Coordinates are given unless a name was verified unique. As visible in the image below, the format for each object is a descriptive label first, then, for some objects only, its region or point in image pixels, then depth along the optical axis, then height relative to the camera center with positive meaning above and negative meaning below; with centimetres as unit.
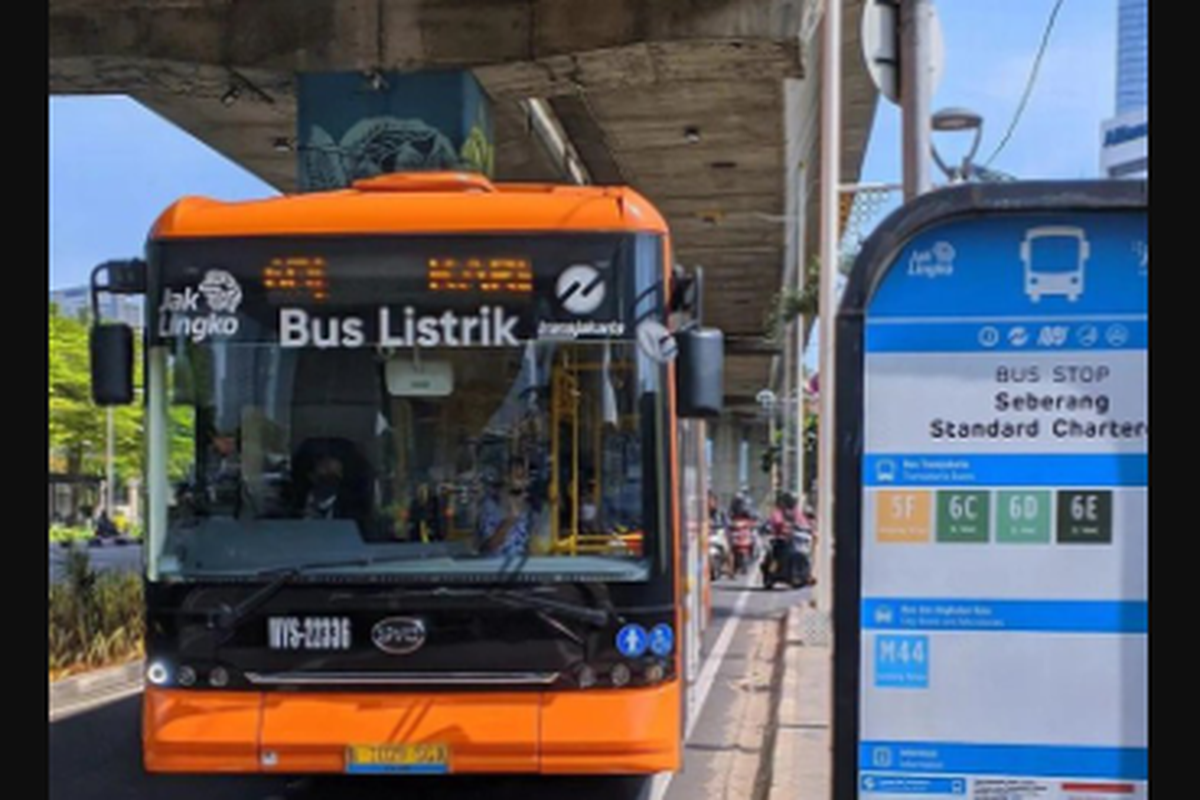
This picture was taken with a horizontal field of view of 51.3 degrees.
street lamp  751 +166
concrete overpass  1259 +365
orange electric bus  594 -46
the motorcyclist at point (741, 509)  2810 -268
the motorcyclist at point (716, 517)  2683 -283
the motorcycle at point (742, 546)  2578 -321
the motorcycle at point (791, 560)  2117 -286
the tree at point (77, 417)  3969 -92
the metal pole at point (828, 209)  1325 +203
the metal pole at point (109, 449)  4463 -209
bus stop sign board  286 -25
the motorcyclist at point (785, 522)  2109 -221
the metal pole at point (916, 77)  526 +137
